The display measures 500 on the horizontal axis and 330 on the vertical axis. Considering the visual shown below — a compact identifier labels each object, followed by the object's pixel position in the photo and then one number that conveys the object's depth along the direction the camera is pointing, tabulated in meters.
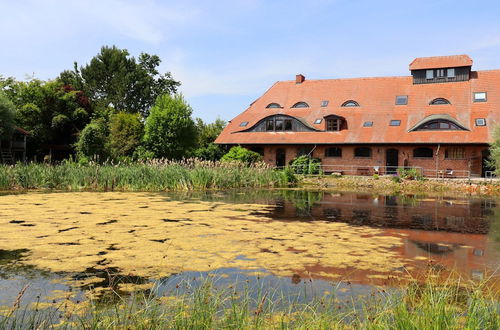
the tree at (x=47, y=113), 42.97
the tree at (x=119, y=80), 60.47
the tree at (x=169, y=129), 39.47
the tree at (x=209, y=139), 36.84
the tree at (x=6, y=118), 35.25
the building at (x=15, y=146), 37.78
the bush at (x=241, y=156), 29.48
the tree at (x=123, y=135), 41.25
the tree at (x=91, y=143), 37.66
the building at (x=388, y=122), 31.14
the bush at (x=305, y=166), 30.02
